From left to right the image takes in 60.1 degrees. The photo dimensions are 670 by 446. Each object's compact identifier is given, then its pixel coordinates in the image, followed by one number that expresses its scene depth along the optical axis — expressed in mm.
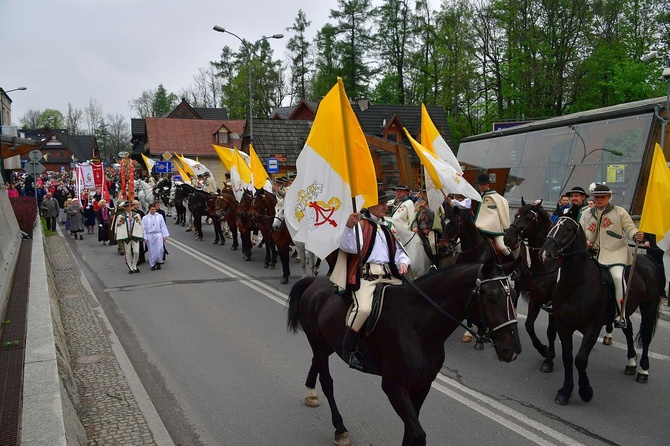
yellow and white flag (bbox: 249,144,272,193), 15812
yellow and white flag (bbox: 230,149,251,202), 18484
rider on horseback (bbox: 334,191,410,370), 4902
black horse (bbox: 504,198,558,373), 7539
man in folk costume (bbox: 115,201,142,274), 15398
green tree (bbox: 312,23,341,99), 53375
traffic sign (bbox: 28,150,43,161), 23719
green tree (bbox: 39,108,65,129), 127250
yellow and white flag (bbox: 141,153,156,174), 34838
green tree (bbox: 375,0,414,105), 51375
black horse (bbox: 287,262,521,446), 4211
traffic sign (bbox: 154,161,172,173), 35069
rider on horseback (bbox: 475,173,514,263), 8953
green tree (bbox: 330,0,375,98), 52500
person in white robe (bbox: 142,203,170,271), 15977
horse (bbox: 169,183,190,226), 24297
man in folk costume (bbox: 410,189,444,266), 9719
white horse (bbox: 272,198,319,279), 13570
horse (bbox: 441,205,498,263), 8227
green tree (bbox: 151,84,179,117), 107562
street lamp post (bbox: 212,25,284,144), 26688
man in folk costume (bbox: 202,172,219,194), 24866
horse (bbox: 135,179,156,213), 28741
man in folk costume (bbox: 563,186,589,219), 8219
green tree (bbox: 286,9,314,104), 62531
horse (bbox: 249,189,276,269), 15852
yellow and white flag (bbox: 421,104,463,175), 9273
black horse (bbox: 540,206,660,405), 6395
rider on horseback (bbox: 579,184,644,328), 6902
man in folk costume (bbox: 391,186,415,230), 10531
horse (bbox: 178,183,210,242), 22719
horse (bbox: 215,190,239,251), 19906
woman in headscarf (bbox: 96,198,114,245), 21625
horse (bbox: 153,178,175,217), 30156
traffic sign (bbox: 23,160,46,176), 24938
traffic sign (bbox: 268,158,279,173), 27453
